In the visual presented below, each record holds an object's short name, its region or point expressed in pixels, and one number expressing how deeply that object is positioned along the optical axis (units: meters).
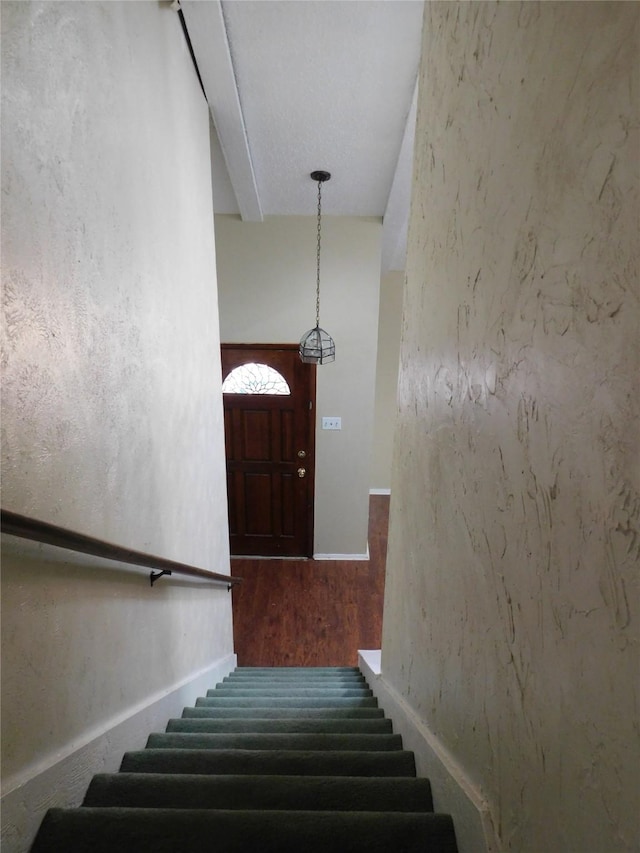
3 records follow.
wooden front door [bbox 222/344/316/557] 4.43
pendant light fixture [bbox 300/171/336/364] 3.78
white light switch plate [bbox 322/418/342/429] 4.45
